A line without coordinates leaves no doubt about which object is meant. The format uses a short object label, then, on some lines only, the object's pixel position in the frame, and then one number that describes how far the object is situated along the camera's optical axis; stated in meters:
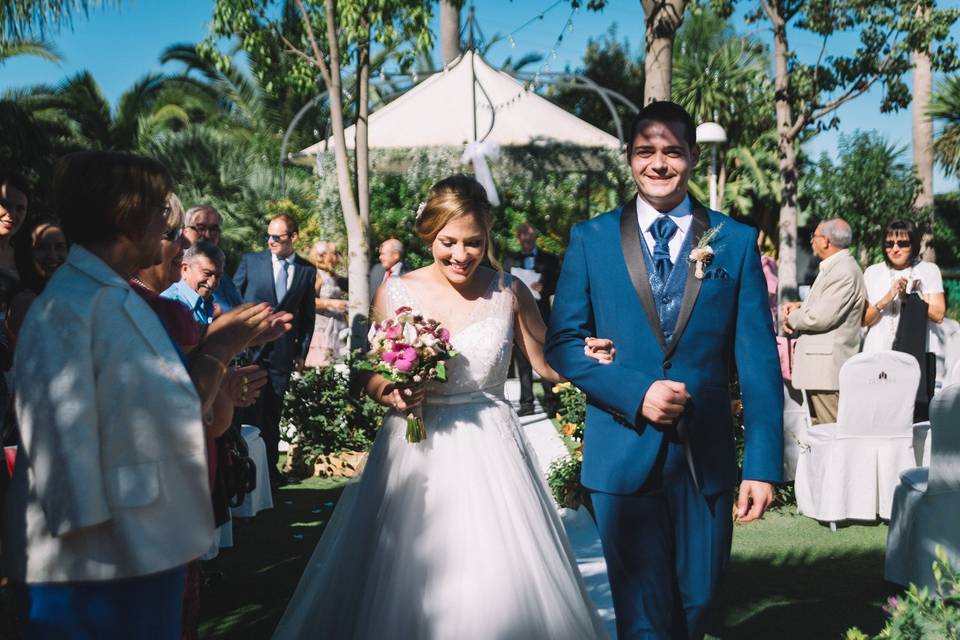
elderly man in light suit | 8.12
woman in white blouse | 8.65
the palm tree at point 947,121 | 24.61
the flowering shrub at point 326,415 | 9.29
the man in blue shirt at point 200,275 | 6.04
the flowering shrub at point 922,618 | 2.55
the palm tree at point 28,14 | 9.03
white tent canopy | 16.14
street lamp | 13.85
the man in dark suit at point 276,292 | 8.52
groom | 3.25
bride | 3.94
